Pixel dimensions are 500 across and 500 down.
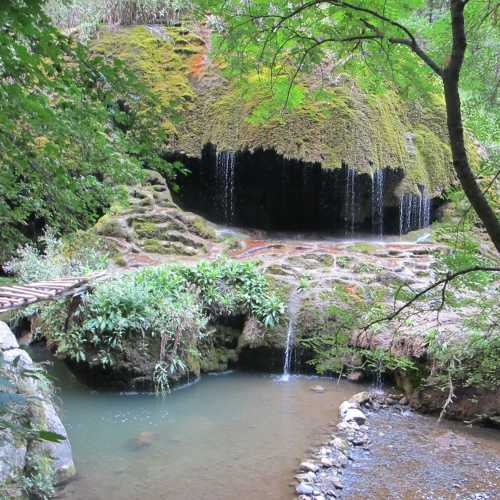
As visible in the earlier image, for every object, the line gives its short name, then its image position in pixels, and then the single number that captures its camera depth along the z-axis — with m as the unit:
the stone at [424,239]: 10.91
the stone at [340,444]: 4.65
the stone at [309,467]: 4.26
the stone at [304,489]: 3.90
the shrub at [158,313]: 6.27
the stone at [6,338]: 4.58
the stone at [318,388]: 6.39
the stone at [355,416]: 5.26
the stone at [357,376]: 6.75
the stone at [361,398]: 5.79
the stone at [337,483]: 4.01
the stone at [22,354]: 4.02
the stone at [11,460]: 3.24
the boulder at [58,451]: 3.97
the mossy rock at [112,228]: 9.26
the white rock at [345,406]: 5.49
